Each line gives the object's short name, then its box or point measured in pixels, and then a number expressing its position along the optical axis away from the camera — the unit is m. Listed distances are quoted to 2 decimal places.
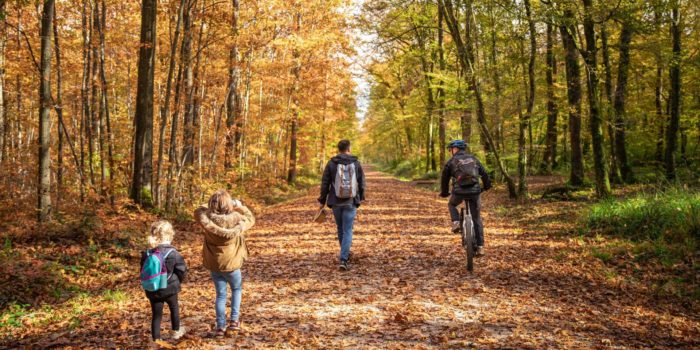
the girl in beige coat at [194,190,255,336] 4.60
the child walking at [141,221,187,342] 4.26
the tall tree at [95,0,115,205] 12.98
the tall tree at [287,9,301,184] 22.27
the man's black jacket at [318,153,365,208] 7.68
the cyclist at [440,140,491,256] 7.70
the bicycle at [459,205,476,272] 7.43
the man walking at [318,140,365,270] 7.61
